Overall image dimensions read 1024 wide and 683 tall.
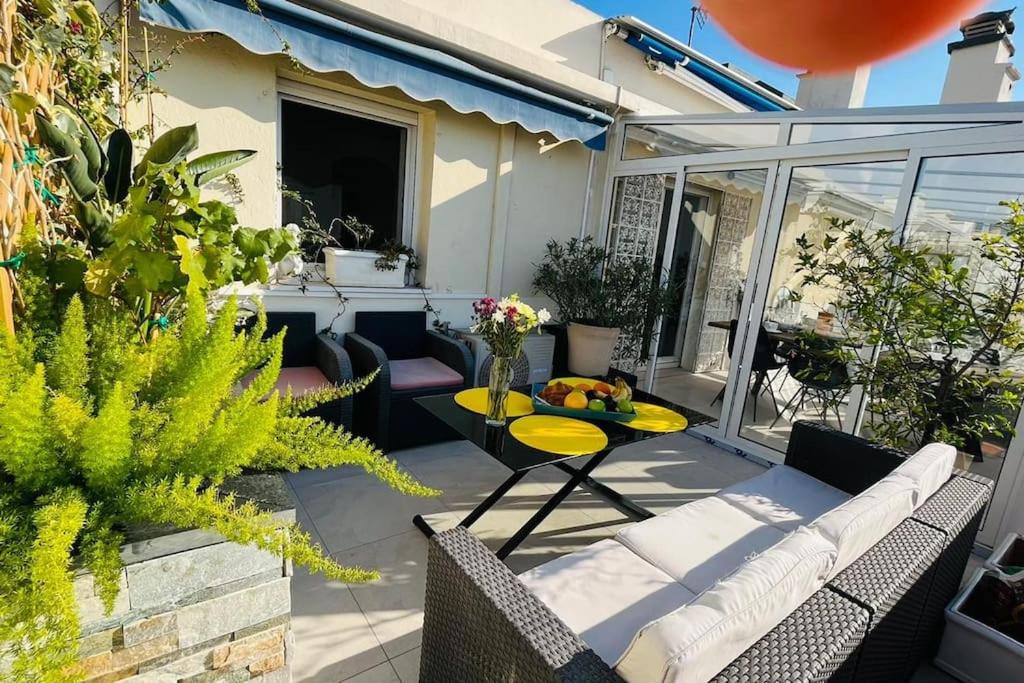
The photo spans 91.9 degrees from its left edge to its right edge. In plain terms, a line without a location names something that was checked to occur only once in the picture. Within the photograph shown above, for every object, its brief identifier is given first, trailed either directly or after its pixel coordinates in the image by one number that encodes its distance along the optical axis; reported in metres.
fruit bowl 2.76
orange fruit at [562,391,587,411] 2.77
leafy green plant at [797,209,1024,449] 2.46
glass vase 2.49
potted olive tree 4.74
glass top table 2.26
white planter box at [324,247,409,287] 4.04
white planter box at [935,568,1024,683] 1.91
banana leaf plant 1.09
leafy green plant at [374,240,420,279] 4.21
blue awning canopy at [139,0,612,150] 2.87
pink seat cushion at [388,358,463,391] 3.64
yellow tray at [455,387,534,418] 2.80
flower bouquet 2.38
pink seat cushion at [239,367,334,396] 3.27
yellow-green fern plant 0.74
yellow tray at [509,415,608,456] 2.37
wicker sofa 1.05
